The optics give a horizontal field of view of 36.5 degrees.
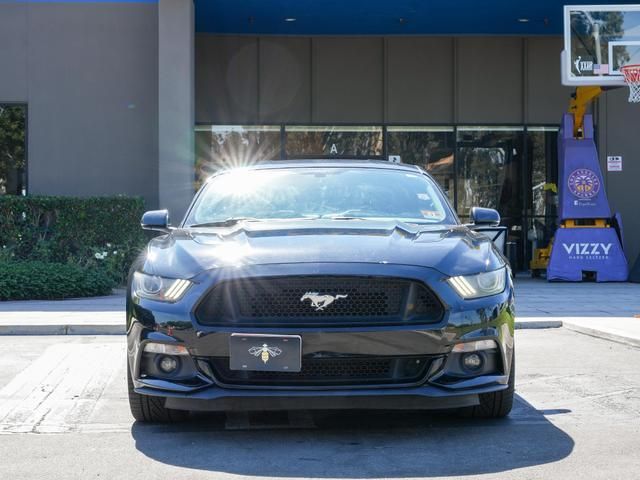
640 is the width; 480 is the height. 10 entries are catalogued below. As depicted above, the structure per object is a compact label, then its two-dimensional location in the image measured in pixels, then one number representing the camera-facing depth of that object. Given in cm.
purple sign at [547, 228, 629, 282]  1731
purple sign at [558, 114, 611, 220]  1739
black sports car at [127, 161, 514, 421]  484
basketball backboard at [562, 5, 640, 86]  1620
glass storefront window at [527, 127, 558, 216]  1988
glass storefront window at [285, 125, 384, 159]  1964
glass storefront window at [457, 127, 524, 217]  1978
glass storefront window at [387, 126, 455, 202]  1973
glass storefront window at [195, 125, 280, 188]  1952
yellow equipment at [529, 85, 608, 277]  1709
